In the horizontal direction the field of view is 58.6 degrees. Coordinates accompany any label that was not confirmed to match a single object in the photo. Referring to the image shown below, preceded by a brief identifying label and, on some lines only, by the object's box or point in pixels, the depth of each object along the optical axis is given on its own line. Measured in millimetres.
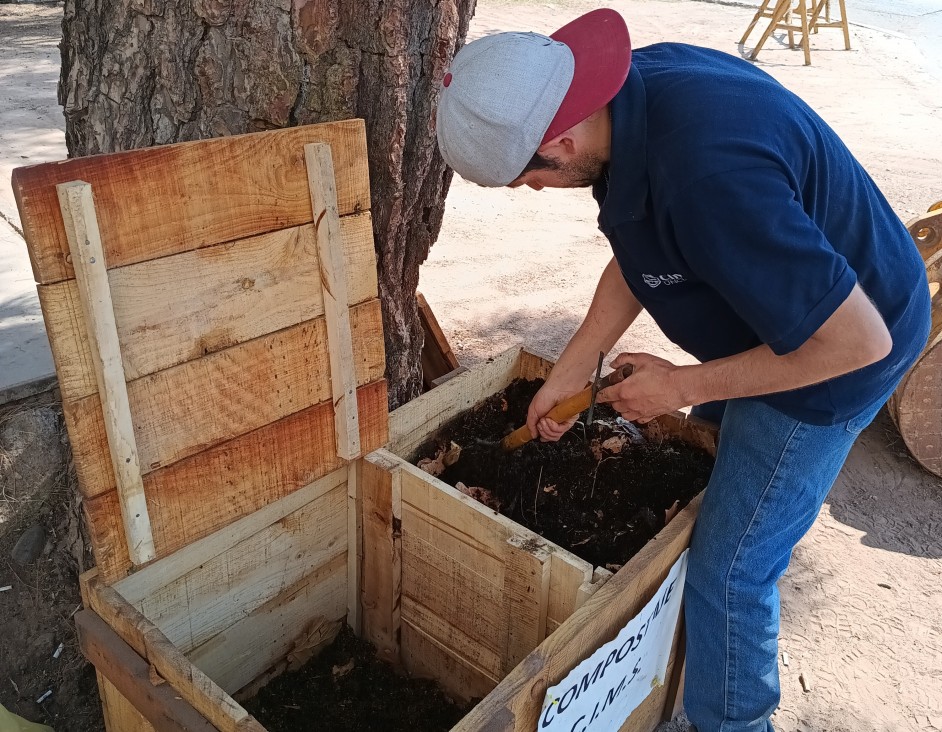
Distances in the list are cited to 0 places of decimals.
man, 1455
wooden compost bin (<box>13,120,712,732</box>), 1555
